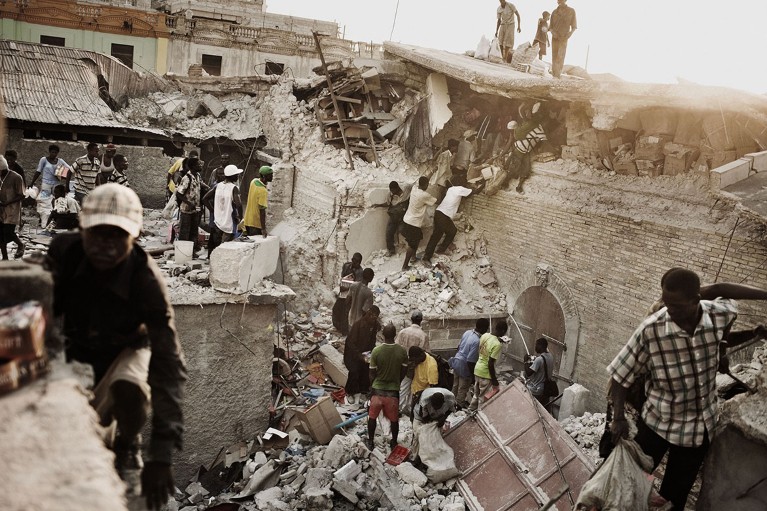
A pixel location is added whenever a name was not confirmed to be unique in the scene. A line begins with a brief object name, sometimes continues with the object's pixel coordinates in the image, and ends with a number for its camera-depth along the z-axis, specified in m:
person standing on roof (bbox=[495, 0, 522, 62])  15.88
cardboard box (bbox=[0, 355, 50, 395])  2.47
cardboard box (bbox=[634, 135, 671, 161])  9.54
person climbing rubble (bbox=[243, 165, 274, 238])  10.59
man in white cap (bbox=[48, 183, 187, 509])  2.84
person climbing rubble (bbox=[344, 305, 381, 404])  9.89
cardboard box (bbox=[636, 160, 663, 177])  9.72
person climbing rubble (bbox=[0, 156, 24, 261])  8.70
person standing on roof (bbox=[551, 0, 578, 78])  11.78
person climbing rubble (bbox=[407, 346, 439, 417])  8.62
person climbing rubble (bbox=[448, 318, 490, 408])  9.41
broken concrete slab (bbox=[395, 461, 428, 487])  7.74
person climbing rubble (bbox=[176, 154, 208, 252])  9.79
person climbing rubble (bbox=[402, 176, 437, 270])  12.15
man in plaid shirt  4.34
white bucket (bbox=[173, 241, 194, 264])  9.36
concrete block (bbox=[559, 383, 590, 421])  9.73
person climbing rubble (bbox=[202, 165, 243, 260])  9.70
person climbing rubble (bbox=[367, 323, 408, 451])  8.21
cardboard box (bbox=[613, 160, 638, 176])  10.09
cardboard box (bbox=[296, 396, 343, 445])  8.81
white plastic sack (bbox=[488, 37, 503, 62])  16.69
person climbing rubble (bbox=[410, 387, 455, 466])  7.84
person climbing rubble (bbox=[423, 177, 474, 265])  12.29
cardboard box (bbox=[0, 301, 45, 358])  2.46
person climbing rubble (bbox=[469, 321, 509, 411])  8.75
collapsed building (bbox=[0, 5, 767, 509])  8.38
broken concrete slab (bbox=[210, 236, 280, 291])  8.10
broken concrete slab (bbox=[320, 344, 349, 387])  10.56
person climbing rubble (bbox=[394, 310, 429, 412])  9.06
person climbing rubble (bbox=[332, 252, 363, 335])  11.24
